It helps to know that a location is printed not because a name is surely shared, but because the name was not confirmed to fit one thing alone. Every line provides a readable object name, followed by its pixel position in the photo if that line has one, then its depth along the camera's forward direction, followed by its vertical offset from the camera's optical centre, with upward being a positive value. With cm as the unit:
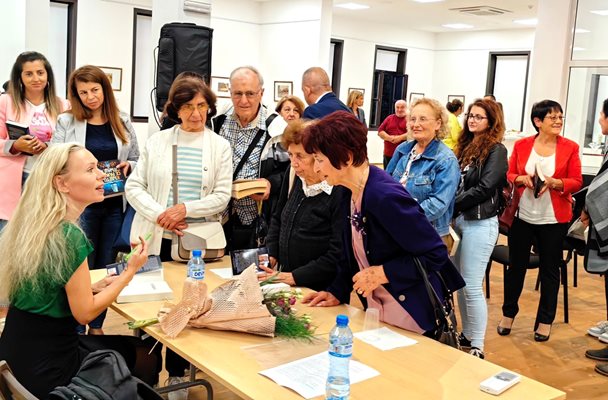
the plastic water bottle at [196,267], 281 -73
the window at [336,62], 1474 +107
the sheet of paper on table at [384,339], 233 -84
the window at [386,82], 1566 +75
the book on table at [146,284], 271 -83
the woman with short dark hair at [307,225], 290 -56
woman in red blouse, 458 -56
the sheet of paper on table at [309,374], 194 -84
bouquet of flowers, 236 -78
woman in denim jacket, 367 -29
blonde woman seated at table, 218 -64
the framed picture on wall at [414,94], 1630 +50
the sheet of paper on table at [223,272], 308 -83
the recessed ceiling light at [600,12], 688 +121
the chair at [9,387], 165 -77
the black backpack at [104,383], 165 -76
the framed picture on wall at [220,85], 1216 +31
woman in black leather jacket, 413 -59
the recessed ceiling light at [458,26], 1484 +211
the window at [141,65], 1098 +54
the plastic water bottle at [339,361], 184 -74
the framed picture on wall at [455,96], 1600 +51
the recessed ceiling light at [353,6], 1255 +206
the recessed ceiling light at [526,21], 1344 +212
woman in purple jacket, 238 -44
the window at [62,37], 1025 +88
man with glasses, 368 -27
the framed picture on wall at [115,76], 1068 +32
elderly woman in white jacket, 333 -39
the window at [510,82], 1500 +90
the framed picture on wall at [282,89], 1229 +32
